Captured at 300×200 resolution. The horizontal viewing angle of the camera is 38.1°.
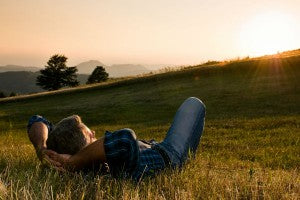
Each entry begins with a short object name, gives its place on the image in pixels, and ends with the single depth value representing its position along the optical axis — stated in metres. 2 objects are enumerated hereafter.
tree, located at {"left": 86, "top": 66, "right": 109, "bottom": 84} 90.70
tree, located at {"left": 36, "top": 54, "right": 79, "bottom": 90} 92.06
